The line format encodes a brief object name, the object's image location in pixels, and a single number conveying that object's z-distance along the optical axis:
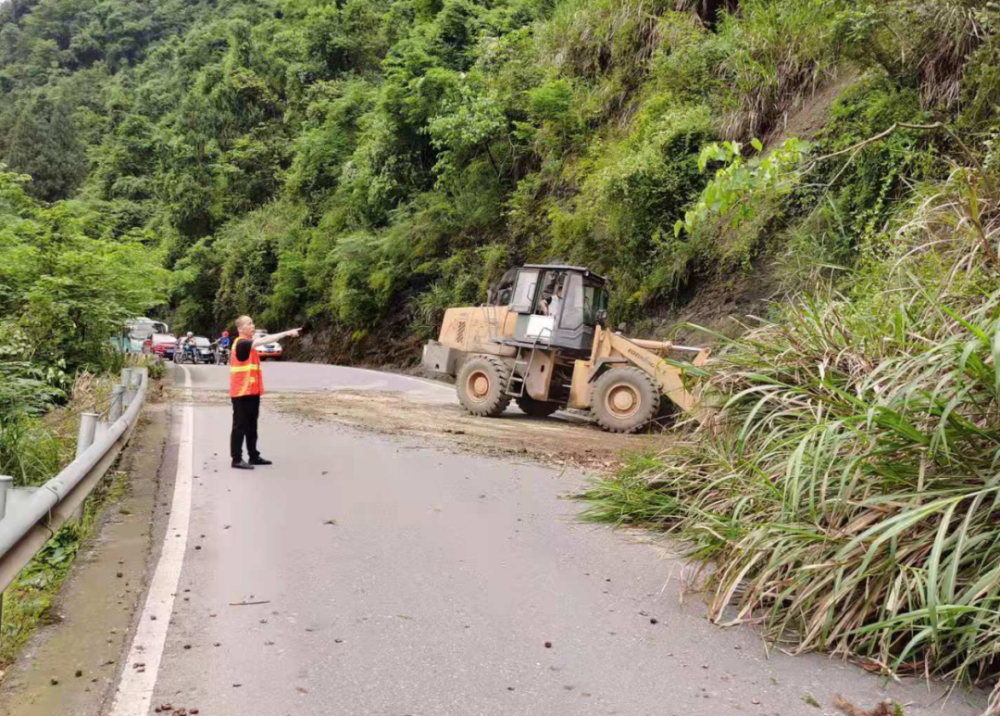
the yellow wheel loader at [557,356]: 15.11
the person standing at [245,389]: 10.42
